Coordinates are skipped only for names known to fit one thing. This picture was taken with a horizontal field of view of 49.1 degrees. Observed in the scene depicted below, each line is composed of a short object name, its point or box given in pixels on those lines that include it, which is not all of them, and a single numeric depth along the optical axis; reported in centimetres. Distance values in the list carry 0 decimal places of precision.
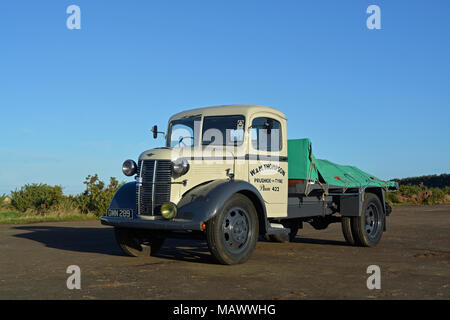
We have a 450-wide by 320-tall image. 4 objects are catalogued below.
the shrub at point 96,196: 2190
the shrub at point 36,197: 2345
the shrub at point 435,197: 3297
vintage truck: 771
